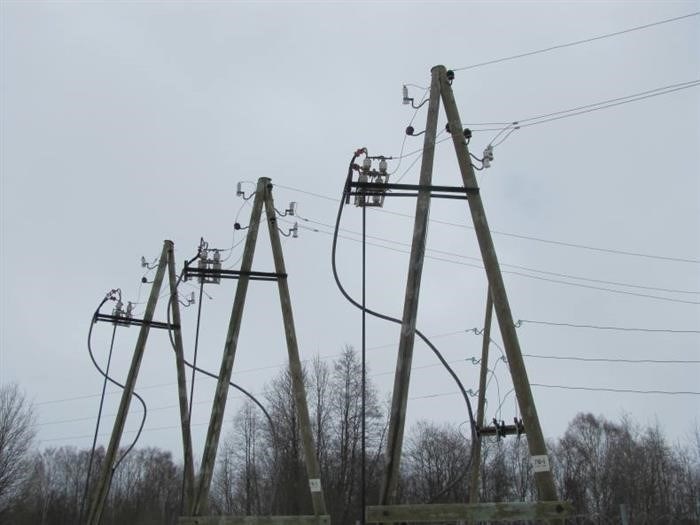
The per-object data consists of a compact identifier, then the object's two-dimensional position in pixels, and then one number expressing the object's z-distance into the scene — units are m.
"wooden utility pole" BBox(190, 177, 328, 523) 8.98
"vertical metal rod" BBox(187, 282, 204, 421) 11.19
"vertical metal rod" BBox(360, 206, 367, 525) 6.71
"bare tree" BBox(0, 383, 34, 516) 36.25
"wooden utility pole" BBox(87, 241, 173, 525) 11.73
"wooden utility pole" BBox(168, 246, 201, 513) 11.28
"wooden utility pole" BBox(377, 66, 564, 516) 6.14
